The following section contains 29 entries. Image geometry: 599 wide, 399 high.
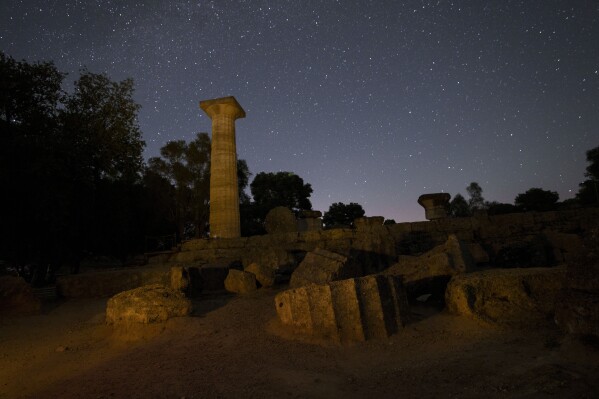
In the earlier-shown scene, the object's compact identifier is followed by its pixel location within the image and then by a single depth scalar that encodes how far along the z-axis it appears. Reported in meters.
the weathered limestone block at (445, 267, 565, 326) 4.71
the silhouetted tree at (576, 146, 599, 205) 28.94
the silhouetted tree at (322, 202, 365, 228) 42.53
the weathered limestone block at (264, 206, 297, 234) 16.91
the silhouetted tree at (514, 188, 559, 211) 29.75
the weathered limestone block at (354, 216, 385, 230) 14.32
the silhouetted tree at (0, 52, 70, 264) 11.29
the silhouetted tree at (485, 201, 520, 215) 25.84
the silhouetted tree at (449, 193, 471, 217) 39.23
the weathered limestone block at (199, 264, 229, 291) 9.12
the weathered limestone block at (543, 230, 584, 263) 9.78
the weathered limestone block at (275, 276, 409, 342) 4.73
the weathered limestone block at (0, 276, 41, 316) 7.50
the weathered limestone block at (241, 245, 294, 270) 10.23
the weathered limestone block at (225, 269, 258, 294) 8.30
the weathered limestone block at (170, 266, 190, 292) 7.82
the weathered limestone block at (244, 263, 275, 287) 8.62
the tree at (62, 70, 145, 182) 13.55
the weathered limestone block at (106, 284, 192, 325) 5.56
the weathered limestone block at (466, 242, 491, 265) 9.11
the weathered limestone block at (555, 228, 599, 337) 3.50
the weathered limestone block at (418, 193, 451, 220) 15.31
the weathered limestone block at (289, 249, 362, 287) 6.63
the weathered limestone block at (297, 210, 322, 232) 18.42
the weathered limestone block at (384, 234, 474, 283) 6.18
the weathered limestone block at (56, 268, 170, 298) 9.12
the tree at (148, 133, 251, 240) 29.70
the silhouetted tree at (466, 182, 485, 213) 42.19
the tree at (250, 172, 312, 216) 39.72
